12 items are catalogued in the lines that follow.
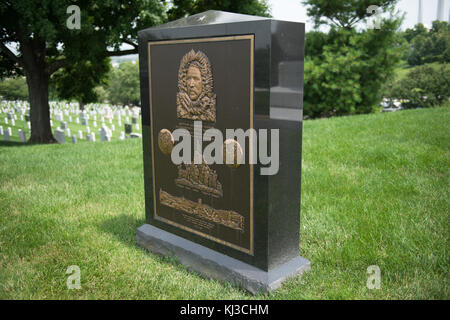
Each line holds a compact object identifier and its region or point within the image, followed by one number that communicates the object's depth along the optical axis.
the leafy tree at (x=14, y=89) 19.76
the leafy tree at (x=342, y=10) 21.59
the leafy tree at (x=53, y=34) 10.70
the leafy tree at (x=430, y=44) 33.12
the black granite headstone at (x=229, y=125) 3.28
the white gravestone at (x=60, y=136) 16.61
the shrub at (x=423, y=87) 28.02
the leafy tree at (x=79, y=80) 16.37
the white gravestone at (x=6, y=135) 17.55
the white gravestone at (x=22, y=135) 16.72
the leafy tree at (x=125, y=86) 54.25
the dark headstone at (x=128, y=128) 19.77
